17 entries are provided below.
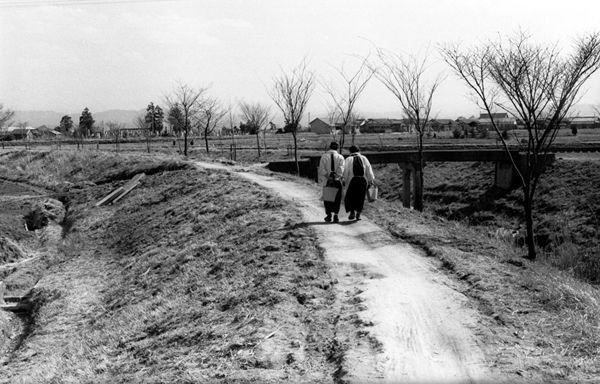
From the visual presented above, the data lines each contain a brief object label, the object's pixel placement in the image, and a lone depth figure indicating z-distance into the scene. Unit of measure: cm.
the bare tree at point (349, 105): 2433
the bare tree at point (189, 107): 3698
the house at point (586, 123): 7825
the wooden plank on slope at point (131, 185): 2367
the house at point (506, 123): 8121
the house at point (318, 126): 9765
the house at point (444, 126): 8431
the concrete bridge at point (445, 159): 3105
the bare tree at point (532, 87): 1261
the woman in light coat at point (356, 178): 1136
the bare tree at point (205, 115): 4162
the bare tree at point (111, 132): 7888
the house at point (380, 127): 10050
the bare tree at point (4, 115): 5084
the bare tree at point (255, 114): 5971
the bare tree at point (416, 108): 2042
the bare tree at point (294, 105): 2666
